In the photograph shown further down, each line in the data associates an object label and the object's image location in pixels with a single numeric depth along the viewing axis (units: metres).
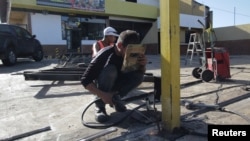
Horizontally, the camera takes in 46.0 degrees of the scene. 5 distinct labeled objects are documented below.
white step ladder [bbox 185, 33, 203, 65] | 12.54
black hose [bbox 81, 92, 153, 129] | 3.34
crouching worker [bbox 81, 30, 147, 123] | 3.34
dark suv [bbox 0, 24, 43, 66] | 11.04
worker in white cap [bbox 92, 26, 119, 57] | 4.93
